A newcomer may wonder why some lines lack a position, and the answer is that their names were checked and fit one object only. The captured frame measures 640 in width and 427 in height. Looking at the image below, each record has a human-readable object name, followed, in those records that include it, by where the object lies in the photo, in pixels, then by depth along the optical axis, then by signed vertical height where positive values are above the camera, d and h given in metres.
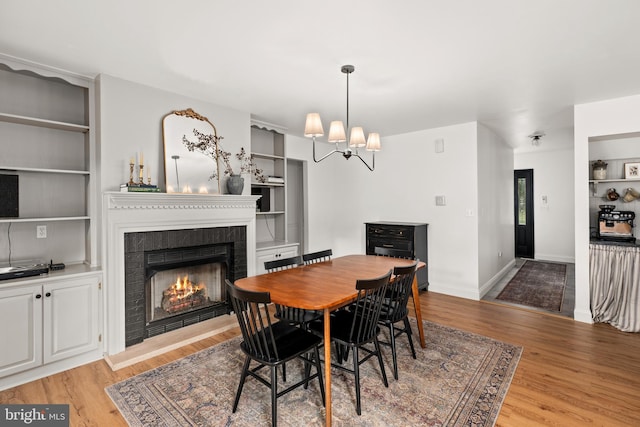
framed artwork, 4.14 +0.54
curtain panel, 3.45 -0.82
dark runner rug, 4.41 -1.19
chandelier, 2.68 +0.72
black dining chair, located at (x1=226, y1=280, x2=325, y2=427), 1.90 -0.85
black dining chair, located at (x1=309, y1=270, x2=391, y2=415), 2.12 -0.83
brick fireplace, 2.84 -0.29
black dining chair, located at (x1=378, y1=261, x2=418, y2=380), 2.51 -0.72
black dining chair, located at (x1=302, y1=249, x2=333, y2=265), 3.33 -0.44
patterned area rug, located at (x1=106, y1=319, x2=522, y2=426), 2.06 -1.30
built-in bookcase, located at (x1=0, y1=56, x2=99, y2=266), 2.71 +0.50
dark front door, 7.32 +0.01
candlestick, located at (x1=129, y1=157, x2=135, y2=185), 3.01 +0.46
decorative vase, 3.70 +0.36
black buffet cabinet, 4.66 -0.38
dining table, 2.02 -0.53
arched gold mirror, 3.28 +0.68
